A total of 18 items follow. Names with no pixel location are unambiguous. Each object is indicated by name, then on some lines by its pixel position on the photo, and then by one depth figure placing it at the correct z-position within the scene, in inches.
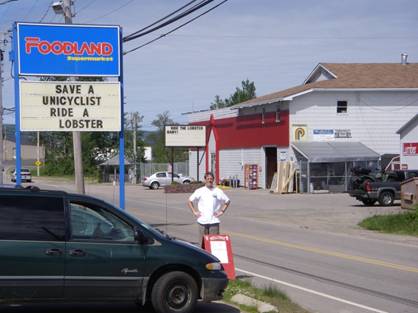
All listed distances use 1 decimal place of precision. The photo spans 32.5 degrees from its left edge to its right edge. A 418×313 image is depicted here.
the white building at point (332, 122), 1943.9
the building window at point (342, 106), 2030.0
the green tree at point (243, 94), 4175.7
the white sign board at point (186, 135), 2260.1
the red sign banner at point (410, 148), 1718.8
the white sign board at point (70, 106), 649.0
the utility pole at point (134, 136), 3089.8
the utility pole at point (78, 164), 978.7
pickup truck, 1332.4
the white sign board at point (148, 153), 4679.4
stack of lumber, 1910.7
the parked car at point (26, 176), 2939.0
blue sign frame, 647.1
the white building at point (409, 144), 1721.2
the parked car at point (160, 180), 2445.9
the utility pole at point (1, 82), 1565.2
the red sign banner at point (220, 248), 435.2
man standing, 475.8
